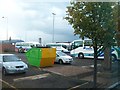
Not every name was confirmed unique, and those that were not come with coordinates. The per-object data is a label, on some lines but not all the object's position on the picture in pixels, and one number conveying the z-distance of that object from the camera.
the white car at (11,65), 6.49
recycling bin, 8.56
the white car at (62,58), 9.97
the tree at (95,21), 4.88
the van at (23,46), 18.32
